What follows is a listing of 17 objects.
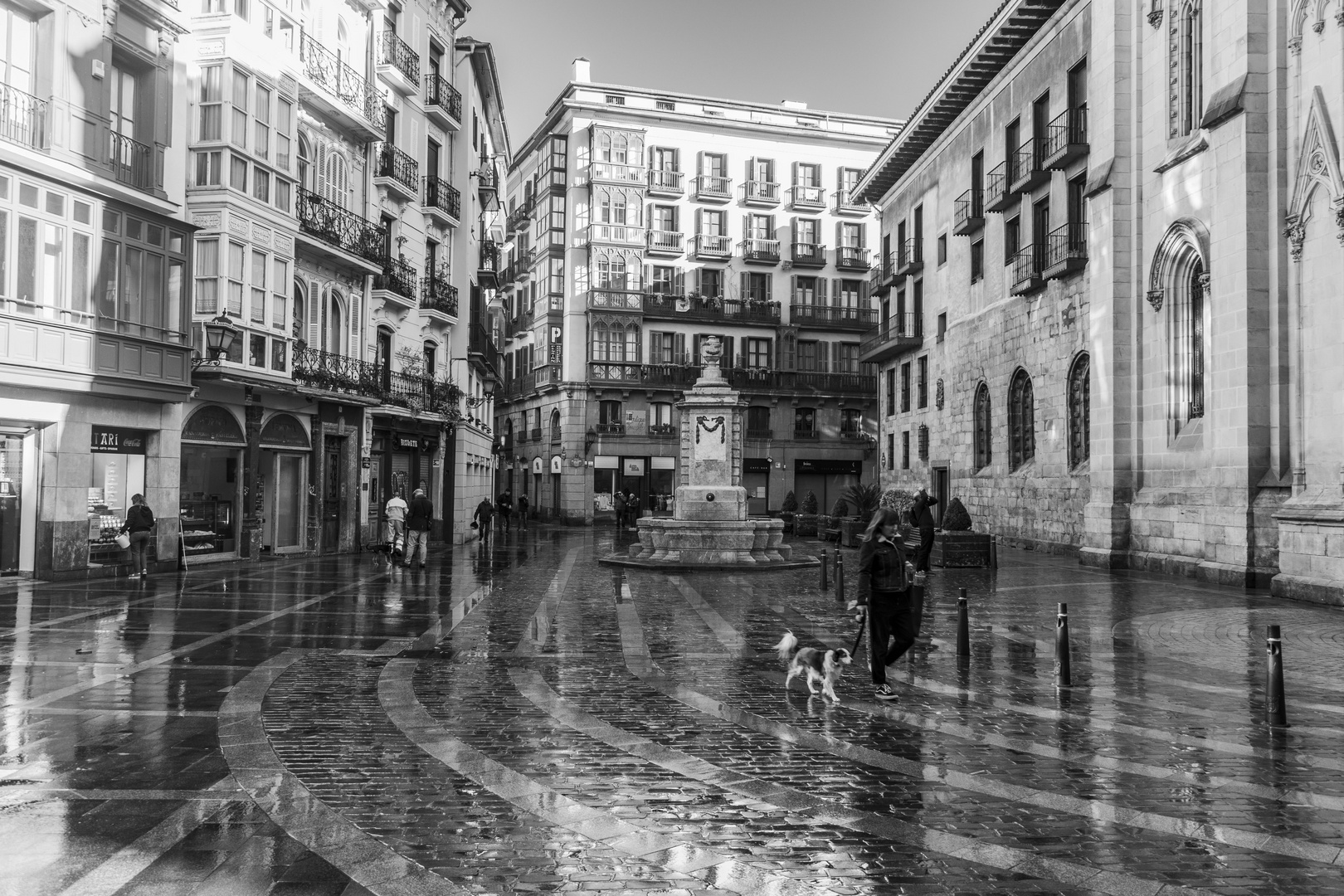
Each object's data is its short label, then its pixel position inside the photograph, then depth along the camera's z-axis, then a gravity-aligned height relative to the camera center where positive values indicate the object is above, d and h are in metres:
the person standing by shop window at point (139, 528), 18.77 -0.78
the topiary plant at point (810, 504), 40.46 -0.53
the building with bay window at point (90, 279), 17.53 +3.82
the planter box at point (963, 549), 22.36 -1.25
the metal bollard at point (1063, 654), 9.21 -1.46
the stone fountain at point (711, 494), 23.25 -0.10
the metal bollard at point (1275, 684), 7.71 -1.45
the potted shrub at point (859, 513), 31.58 -0.66
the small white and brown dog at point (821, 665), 8.70 -1.51
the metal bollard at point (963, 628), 10.77 -1.44
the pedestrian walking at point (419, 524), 21.92 -0.79
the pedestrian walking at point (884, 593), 8.98 -0.90
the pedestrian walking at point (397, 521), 22.34 -0.74
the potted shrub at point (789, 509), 41.78 -0.78
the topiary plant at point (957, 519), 22.75 -0.61
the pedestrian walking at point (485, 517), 32.34 -0.90
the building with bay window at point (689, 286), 53.25 +10.95
